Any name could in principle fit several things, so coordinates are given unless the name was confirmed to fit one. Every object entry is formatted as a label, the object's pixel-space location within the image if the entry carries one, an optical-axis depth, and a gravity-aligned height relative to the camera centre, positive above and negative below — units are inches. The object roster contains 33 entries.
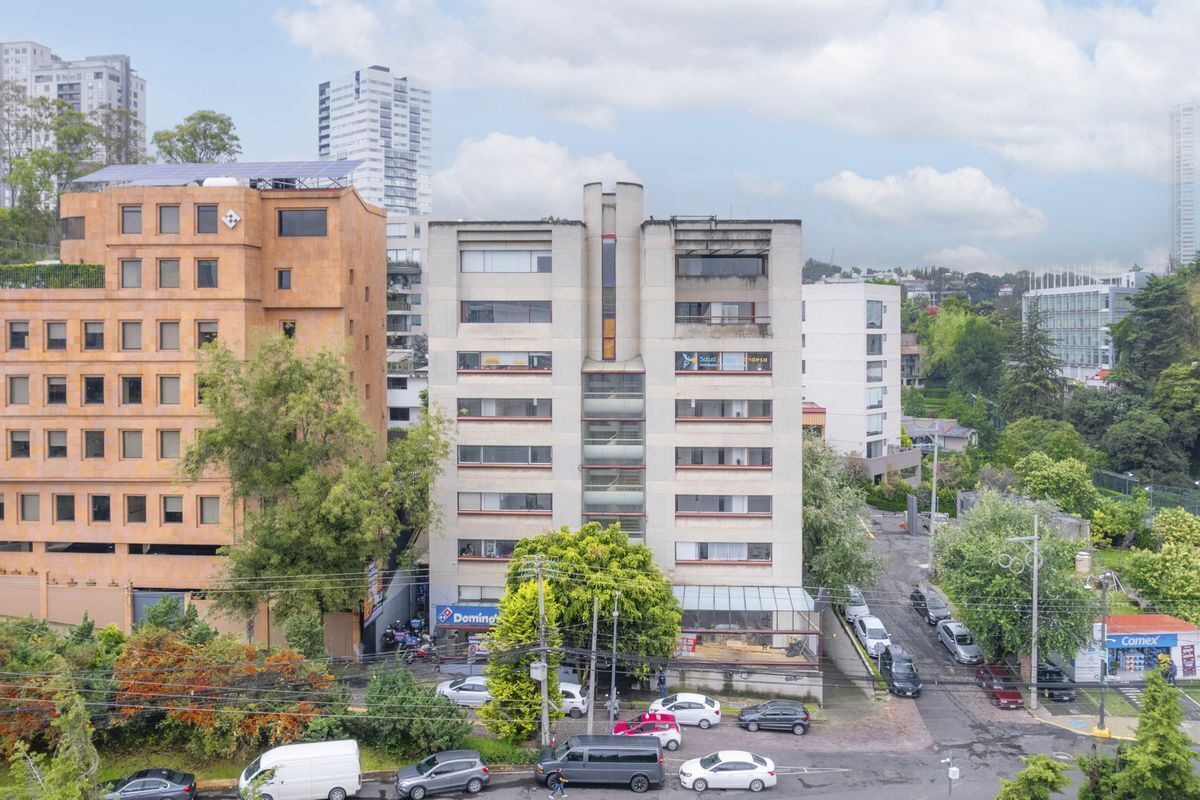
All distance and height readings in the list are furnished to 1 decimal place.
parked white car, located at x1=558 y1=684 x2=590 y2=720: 1524.4 -455.6
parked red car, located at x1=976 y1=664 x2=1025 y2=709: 1644.9 -484.4
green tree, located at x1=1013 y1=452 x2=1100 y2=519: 2539.4 -220.5
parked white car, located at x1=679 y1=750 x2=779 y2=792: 1307.8 -488.2
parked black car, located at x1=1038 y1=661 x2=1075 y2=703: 1689.2 -480.5
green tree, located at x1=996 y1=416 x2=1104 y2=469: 2979.8 -126.6
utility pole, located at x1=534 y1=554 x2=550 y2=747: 1306.6 -335.1
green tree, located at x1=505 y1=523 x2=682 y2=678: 1525.6 -278.4
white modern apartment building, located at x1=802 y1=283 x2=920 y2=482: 3061.0 +128.2
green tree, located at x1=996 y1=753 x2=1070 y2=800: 1059.9 -408.2
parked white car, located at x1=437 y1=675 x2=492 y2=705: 1541.6 -443.9
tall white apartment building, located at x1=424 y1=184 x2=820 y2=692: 1812.3 +25.0
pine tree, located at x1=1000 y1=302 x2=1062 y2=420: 3681.1 +79.4
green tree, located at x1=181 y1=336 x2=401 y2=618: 1585.9 -109.2
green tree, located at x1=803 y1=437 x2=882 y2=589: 1863.9 -255.0
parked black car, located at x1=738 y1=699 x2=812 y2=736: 1520.7 -483.1
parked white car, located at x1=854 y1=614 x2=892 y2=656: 1854.1 -442.7
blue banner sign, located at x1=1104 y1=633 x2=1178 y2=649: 1748.3 -423.7
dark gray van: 1317.7 -476.9
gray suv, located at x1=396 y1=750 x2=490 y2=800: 1285.7 -481.9
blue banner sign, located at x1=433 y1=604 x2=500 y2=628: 1804.9 -381.0
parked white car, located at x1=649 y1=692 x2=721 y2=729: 1536.7 -472.3
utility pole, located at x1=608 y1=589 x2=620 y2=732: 1480.1 -436.8
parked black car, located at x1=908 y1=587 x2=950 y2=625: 2071.9 -433.9
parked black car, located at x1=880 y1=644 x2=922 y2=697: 1685.5 -463.6
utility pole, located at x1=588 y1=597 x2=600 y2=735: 1353.3 -370.3
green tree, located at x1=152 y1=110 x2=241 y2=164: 2751.0 +751.7
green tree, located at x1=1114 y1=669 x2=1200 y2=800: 1066.7 -385.7
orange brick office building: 1807.3 +91.9
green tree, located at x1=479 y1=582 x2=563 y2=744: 1378.0 -371.6
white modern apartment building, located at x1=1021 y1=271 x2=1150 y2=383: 4862.2 +428.4
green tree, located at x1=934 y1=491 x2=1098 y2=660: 1648.6 -324.2
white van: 1256.8 -464.6
